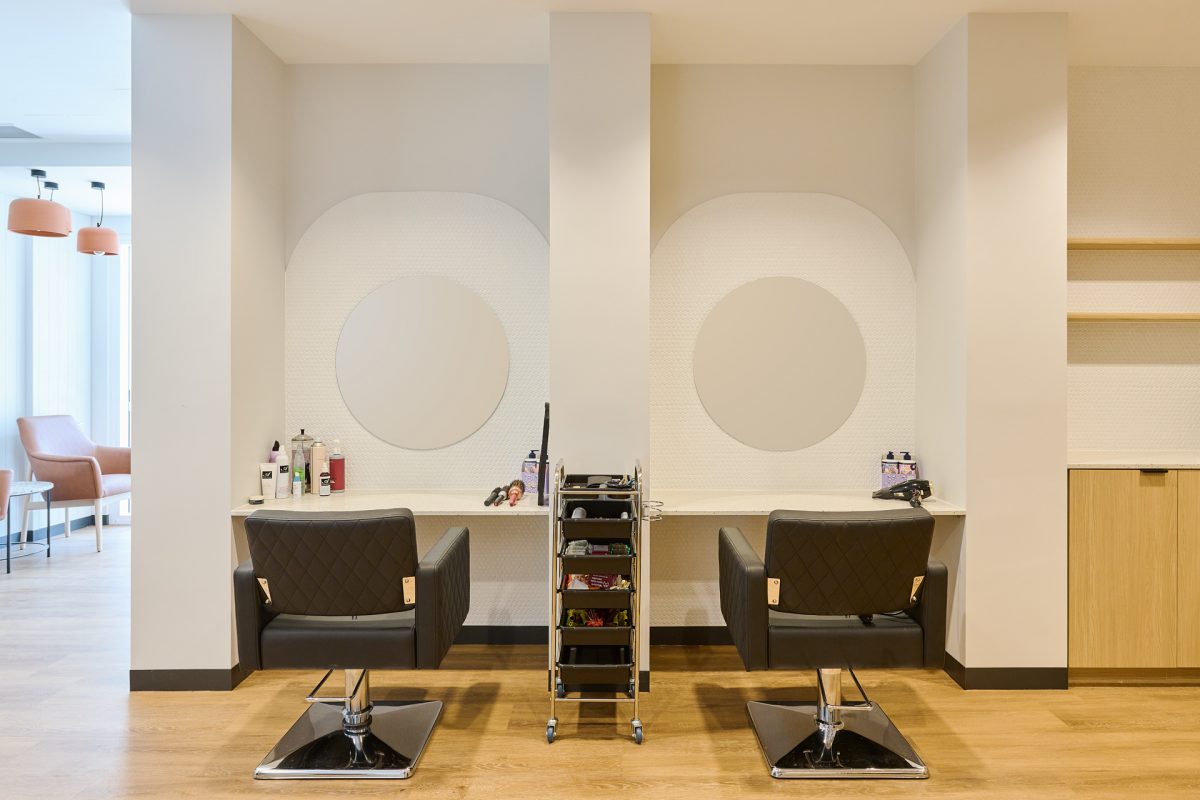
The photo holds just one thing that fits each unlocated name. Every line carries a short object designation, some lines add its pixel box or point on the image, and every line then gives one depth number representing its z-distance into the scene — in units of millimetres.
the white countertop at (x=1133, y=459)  2953
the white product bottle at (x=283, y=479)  3182
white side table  4805
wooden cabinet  2961
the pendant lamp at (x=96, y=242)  5219
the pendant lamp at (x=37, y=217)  4293
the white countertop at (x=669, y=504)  2945
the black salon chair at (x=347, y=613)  2168
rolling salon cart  2602
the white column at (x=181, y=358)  2910
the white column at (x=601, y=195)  2939
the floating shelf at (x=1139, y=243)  3213
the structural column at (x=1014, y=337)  2949
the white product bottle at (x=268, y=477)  3154
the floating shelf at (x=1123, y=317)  3213
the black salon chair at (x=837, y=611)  2188
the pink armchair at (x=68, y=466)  5293
